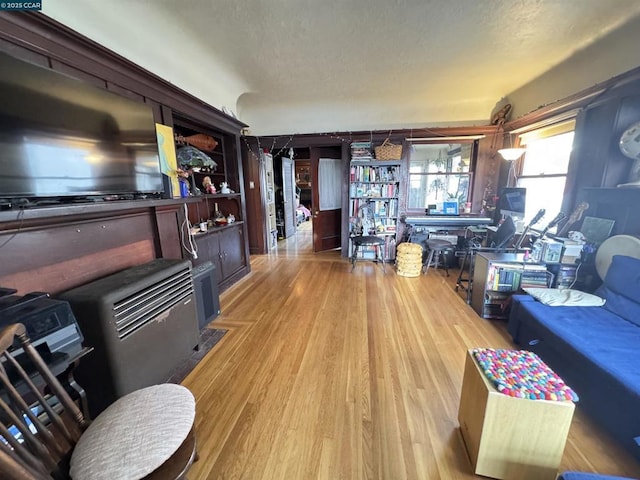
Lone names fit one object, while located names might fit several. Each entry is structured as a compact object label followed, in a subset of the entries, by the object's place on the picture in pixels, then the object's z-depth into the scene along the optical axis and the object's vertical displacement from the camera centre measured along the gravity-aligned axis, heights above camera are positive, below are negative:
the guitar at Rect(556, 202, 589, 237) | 2.51 -0.30
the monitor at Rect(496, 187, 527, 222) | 3.38 -0.17
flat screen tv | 1.21 +0.33
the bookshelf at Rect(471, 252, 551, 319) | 2.46 -0.90
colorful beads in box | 1.08 -0.86
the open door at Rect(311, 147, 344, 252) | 4.83 -0.07
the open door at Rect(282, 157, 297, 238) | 6.09 -0.11
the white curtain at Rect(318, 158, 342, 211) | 4.86 +0.19
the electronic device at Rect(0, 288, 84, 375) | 0.99 -0.53
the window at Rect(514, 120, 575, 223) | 3.01 +0.30
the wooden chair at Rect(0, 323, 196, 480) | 0.75 -0.84
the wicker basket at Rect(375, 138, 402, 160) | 4.14 +0.64
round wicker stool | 3.77 -1.04
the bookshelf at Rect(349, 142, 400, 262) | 4.32 -0.11
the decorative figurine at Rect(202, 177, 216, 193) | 3.17 +0.09
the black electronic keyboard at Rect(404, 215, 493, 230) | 4.15 -0.53
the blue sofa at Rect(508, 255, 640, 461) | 1.28 -0.96
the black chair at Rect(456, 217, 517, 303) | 2.95 -0.68
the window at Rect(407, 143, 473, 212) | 4.43 +0.27
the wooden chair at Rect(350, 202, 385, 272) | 4.50 -0.63
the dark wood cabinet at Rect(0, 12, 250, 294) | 1.31 -0.16
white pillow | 2.01 -0.90
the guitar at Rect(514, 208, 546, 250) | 2.72 -0.31
